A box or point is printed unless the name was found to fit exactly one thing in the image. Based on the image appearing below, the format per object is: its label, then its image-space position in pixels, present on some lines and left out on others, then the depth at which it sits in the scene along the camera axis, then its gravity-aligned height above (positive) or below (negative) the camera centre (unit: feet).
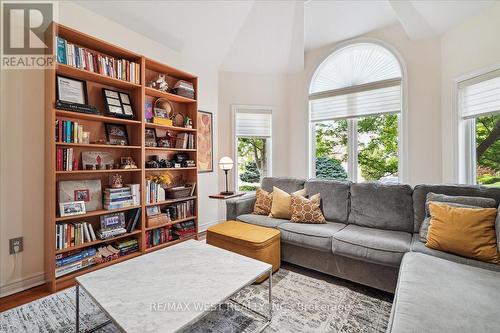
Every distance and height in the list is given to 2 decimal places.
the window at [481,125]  7.81 +1.50
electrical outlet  6.60 -2.19
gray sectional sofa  3.63 -2.18
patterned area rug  5.25 -3.56
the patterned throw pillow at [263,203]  9.63 -1.51
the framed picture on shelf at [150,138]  9.43 +1.22
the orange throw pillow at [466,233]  5.38 -1.61
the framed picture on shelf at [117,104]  8.14 +2.31
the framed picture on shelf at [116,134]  8.46 +1.23
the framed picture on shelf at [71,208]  6.95 -1.23
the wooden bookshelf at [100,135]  6.79 +1.13
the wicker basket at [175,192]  10.02 -1.09
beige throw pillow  8.98 -1.48
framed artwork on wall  11.87 +1.32
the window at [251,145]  13.57 +1.32
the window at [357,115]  11.32 +2.67
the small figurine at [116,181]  8.42 -0.49
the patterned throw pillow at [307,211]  8.46 -1.61
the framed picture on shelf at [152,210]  9.11 -1.71
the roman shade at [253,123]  13.57 +2.57
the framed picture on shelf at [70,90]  7.06 +2.44
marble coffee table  3.62 -2.26
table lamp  11.51 +0.18
